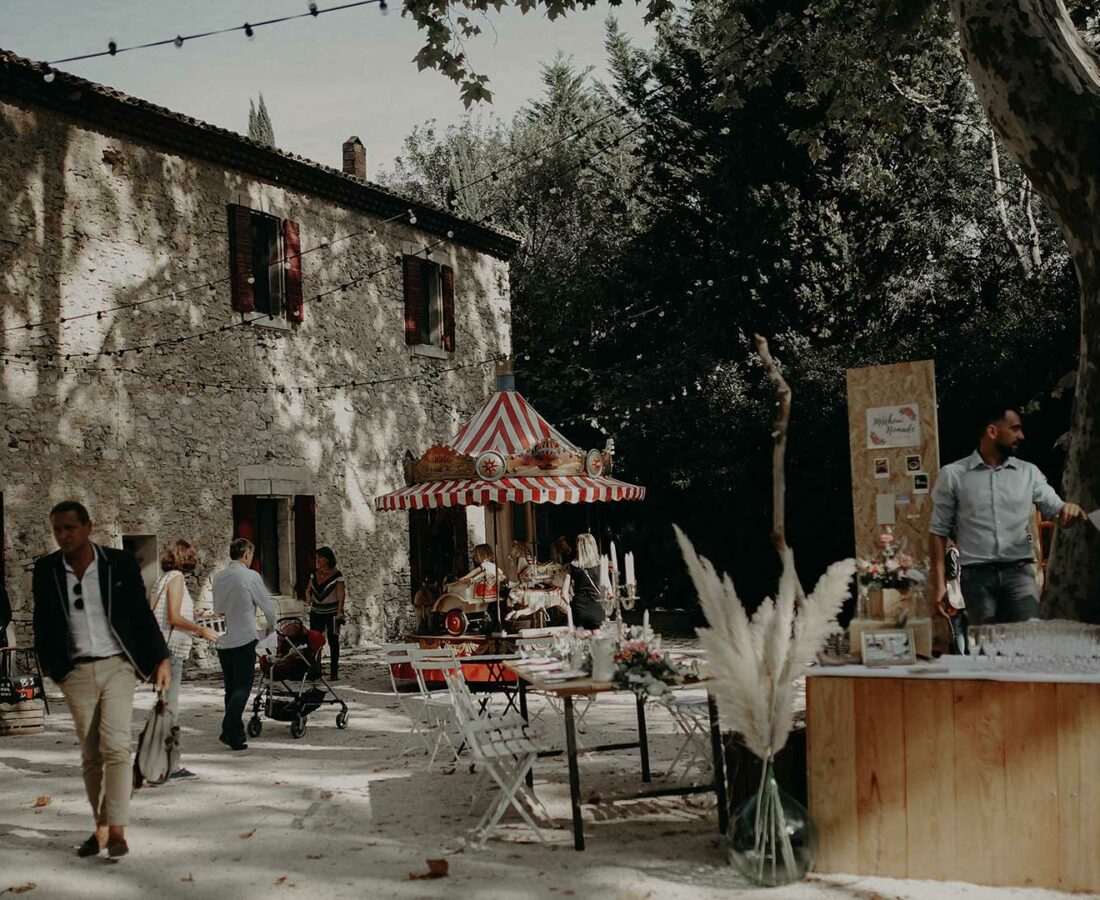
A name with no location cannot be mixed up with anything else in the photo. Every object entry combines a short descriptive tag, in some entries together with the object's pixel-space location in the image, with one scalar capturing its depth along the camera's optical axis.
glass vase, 4.75
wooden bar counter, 4.57
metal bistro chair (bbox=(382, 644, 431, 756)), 8.16
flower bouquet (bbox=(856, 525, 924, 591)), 5.23
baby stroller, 9.36
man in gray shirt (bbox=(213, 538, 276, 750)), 8.66
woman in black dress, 11.99
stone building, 12.98
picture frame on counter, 5.05
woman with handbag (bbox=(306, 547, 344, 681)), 12.70
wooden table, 5.54
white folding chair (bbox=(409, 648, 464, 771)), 7.68
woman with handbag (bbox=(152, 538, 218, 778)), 7.65
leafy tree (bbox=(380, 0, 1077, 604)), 18.06
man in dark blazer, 5.62
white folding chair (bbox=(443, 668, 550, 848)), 5.75
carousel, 12.89
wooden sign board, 7.79
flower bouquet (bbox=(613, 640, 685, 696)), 5.63
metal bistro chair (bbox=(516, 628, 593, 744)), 8.48
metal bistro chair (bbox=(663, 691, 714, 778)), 6.64
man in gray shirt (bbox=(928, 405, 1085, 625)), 6.05
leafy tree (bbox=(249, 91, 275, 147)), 27.12
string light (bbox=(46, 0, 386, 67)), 10.06
